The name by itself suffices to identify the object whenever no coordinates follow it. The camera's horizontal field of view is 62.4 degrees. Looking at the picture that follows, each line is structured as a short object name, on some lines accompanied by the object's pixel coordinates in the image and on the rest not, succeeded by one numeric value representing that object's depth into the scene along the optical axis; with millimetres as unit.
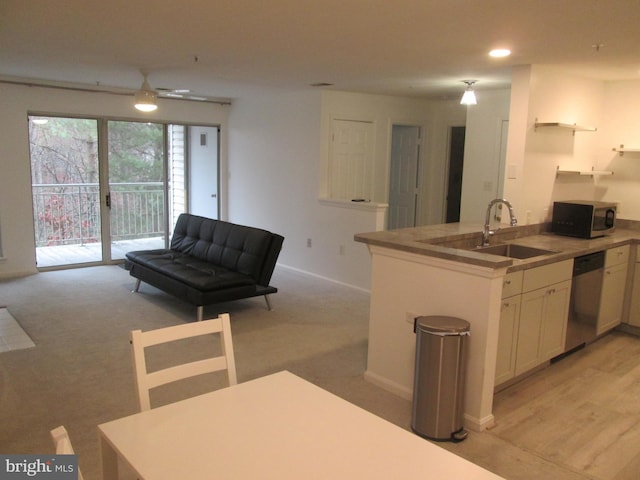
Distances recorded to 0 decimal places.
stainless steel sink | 4059
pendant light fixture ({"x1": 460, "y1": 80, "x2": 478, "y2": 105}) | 5113
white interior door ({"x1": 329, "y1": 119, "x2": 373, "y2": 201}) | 6570
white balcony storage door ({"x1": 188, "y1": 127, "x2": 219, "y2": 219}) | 8070
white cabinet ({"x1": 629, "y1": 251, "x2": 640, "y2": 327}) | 4746
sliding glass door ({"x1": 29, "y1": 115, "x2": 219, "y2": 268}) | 6703
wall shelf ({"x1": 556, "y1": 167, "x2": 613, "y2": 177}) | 4961
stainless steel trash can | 2922
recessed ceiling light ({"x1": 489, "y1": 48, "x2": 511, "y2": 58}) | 3818
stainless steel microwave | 4598
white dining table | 1366
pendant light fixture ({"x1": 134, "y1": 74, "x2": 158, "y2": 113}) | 4996
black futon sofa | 4711
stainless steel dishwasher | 4059
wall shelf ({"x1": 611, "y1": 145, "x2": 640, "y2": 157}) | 4984
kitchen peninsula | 3010
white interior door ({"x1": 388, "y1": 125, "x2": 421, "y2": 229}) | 7516
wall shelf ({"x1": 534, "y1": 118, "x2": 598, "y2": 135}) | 4496
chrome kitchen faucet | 3914
